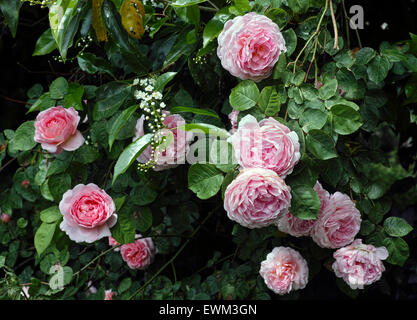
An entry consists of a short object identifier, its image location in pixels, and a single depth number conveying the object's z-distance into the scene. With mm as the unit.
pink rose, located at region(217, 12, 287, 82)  833
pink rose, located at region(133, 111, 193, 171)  918
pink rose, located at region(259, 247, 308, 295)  1000
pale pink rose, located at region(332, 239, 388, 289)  932
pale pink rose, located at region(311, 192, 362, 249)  925
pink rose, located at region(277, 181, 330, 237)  938
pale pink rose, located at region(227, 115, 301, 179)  745
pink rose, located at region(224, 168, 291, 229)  729
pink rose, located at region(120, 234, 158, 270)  1347
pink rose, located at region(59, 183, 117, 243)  950
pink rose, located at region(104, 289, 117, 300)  1345
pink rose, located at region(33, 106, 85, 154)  1011
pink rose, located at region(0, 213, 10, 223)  1457
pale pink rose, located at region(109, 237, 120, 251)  1327
